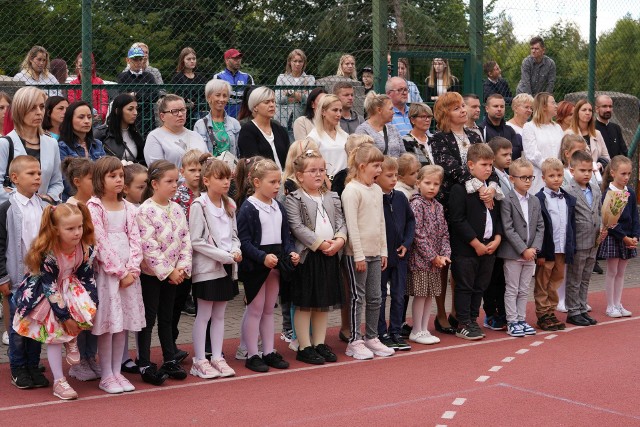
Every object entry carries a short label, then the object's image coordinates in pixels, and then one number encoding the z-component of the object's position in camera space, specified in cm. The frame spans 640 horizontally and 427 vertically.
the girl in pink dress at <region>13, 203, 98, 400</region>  714
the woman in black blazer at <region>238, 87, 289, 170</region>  953
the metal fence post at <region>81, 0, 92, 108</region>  997
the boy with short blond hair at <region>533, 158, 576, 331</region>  993
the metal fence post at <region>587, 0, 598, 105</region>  1445
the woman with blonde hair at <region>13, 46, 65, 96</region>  1017
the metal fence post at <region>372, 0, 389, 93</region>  1239
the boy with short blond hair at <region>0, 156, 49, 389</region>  745
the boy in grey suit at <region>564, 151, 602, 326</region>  1019
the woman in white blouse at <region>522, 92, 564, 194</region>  1169
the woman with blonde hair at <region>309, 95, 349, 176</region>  953
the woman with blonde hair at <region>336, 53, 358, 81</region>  1234
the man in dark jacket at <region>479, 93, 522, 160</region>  1118
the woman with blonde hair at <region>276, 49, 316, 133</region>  1141
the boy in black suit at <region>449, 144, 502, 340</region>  943
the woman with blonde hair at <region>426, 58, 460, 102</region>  1309
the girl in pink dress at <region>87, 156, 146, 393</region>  740
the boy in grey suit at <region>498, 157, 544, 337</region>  962
